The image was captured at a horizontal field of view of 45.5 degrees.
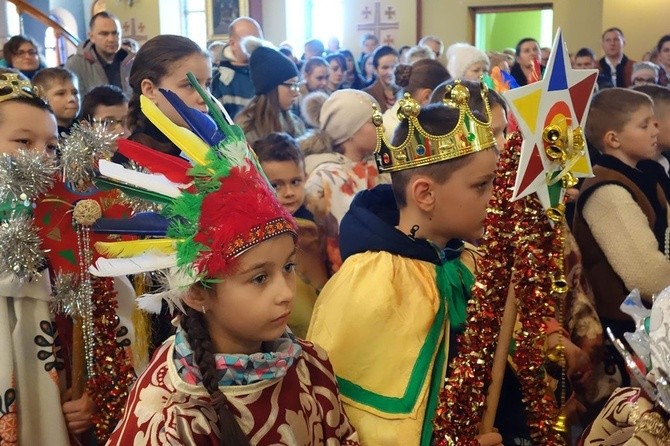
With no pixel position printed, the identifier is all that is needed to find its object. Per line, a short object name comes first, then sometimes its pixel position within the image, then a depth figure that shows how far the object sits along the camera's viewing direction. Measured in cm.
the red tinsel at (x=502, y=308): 197
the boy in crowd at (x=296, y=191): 330
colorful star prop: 189
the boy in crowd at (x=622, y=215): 324
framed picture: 1533
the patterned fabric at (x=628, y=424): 168
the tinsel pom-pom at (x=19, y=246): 227
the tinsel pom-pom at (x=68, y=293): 236
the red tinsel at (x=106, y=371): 241
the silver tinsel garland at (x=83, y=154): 237
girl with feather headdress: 185
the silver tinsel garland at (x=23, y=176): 231
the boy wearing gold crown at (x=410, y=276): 219
